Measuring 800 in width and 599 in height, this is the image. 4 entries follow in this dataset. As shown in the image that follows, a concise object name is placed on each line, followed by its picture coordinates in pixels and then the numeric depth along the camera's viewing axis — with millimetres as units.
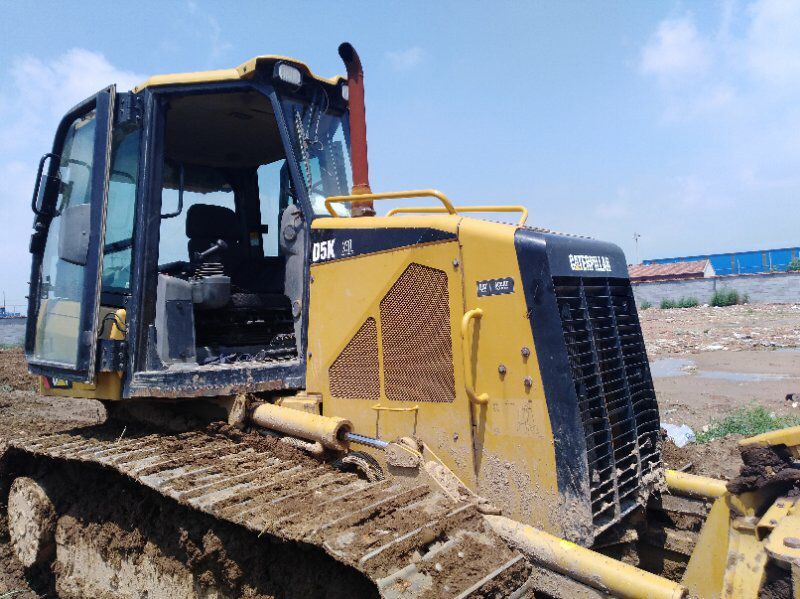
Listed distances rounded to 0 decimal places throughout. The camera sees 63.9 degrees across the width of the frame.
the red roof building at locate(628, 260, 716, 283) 44219
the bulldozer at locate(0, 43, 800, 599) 2527
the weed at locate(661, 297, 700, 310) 30281
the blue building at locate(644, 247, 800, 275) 47878
